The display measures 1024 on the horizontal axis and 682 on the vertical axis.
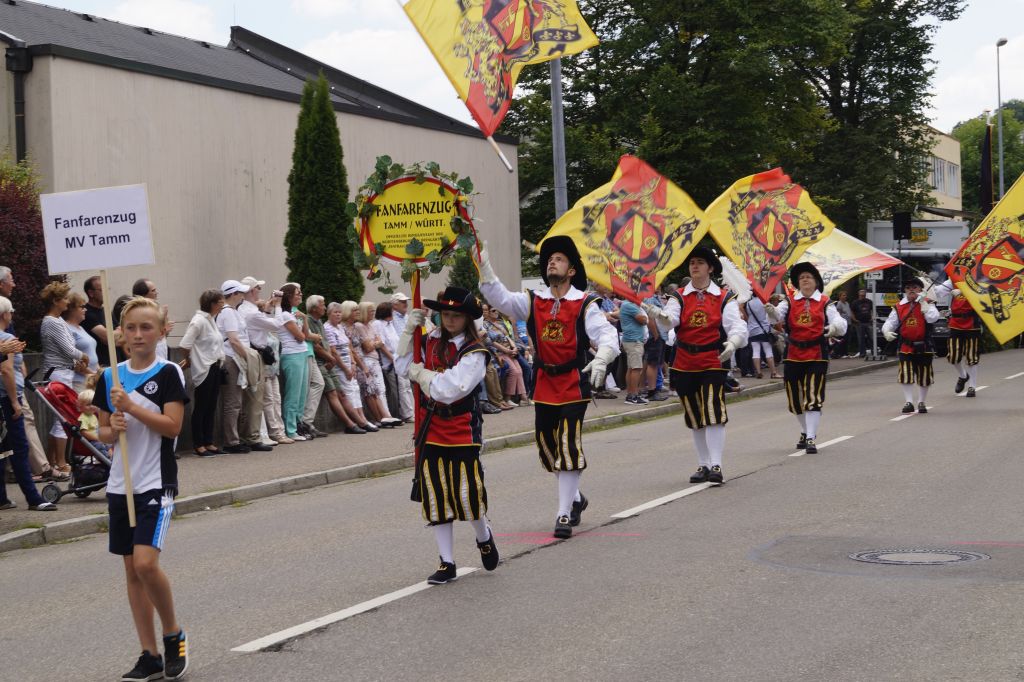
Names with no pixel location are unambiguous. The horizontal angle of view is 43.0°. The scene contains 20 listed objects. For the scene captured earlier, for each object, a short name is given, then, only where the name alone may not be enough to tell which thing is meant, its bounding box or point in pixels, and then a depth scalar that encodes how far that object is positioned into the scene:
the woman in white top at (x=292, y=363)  16.81
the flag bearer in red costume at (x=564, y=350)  9.41
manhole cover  8.05
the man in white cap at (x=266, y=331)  16.16
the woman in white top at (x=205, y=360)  15.14
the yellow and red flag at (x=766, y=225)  15.18
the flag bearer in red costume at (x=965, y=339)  21.58
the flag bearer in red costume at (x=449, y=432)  7.75
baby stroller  11.79
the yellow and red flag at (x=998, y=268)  16.94
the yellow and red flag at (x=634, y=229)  13.21
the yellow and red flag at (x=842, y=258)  17.30
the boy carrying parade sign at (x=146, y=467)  5.90
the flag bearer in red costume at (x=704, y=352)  12.11
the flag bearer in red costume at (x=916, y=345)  19.33
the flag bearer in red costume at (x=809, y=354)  14.64
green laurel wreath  8.50
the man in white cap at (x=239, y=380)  15.66
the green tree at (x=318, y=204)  23.38
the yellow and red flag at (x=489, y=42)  11.56
